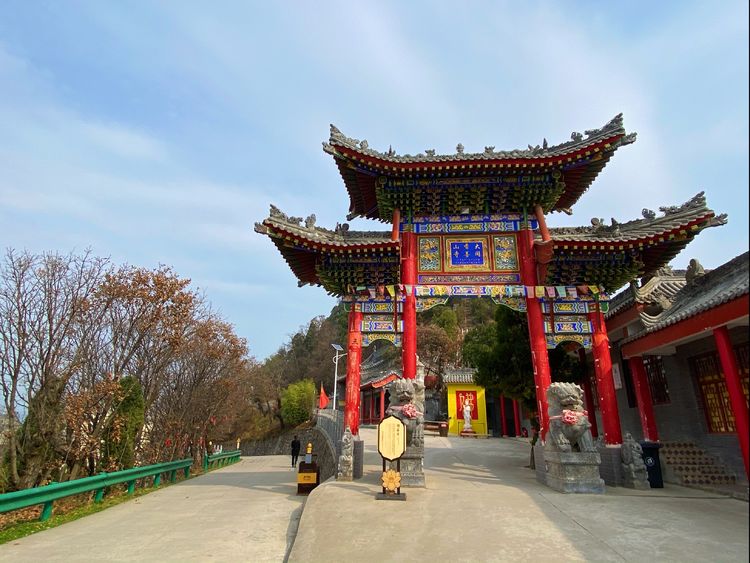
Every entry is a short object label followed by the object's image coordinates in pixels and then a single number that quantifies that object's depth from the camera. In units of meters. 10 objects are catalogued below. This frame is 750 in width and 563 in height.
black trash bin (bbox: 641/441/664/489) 9.62
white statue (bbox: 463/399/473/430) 26.28
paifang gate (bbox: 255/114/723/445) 10.84
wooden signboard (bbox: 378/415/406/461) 8.23
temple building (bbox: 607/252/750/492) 9.16
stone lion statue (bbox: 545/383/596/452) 8.77
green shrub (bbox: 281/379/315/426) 44.19
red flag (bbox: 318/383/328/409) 31.57
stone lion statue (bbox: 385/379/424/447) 9.06
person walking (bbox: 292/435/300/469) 21.98
